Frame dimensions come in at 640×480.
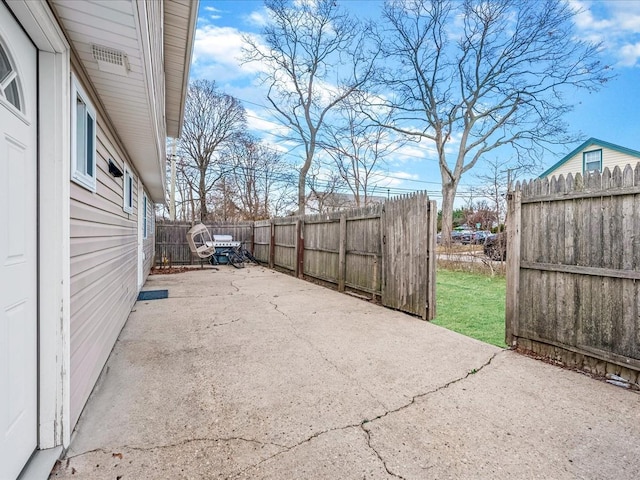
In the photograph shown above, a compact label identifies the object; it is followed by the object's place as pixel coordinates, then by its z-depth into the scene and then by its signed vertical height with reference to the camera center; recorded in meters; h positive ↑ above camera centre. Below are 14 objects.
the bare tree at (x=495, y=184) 9.93 +1.92
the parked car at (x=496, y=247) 9.05 -0.32
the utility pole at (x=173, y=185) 15.74 +2.37
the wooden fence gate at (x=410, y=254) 4.78 -0.29
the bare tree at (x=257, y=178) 18.09 +3.25
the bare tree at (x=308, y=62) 14.66 +8.13
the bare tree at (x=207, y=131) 17.31 +5.53
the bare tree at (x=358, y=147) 16.83 +4.89
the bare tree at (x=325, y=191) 18.11 +2.60
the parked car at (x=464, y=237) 16.68 -0.03
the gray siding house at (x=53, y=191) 1.48 +0.23
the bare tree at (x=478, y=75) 14.52 +7.81
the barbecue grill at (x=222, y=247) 12.26 -0.48
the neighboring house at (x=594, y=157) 13.46 +3.59
